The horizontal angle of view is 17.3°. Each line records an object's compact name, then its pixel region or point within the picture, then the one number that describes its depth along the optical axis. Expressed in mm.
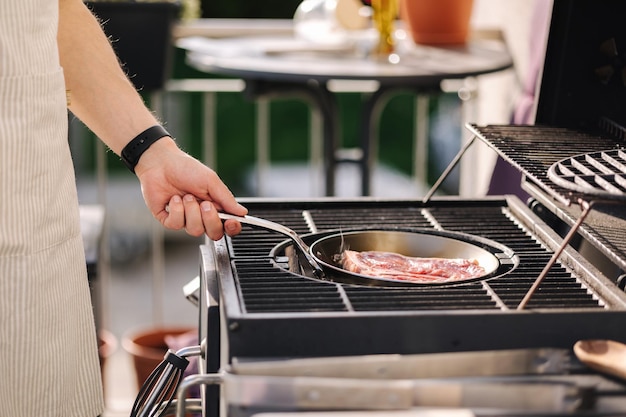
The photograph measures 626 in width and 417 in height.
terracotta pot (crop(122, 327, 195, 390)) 3287
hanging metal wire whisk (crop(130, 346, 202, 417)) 2025
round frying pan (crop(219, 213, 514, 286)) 2121
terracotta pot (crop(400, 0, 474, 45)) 3431
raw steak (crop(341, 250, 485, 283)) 2074
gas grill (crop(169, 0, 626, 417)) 1792
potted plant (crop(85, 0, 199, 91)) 3466
